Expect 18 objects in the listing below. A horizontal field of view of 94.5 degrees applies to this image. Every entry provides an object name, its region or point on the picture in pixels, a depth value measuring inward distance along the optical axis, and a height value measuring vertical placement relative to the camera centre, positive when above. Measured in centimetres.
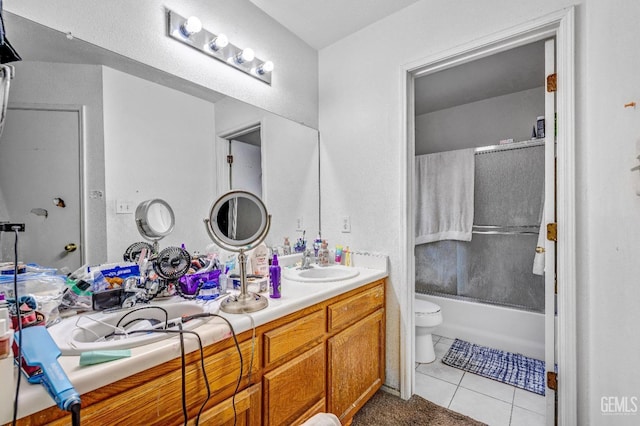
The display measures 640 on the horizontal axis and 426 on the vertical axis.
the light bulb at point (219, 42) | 155 +89
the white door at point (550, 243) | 146 -17
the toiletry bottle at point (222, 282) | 134 -33
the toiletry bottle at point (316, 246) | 204 -25
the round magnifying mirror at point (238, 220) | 120 -4
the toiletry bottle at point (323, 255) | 202 -31
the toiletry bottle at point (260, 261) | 155 -27
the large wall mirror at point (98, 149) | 107 +28
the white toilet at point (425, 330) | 230 -96
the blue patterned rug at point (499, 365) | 204 -120
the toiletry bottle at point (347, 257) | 204 -33
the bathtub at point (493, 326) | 241 -104
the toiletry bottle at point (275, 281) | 127 -30
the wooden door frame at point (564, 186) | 136 +10
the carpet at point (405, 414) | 163 -118
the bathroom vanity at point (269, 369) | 72 -53
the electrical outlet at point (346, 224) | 210 -10
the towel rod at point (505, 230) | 268 -20
